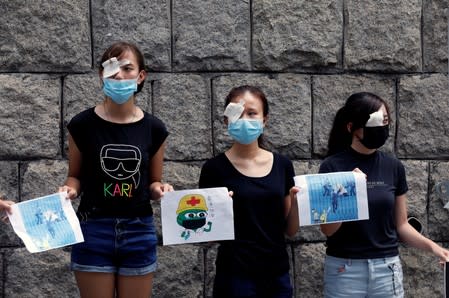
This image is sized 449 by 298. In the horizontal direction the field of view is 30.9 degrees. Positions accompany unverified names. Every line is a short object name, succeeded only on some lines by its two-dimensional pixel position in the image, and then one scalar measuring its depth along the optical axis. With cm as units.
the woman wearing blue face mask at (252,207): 371
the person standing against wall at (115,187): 374
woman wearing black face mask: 383
